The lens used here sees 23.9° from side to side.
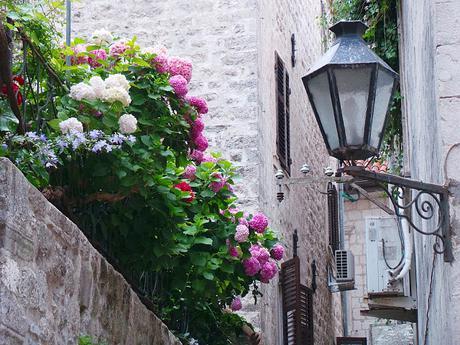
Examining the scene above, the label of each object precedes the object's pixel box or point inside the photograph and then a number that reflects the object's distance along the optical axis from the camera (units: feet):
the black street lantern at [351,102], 16.15
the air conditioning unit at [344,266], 45.57
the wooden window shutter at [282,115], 41.96
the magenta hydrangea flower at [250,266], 27.35
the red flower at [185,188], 24.09
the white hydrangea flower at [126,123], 20.52
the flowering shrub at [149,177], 20.25
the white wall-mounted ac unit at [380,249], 38.04
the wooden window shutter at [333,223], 52.31
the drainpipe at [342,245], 58.13
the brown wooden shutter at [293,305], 39.52
